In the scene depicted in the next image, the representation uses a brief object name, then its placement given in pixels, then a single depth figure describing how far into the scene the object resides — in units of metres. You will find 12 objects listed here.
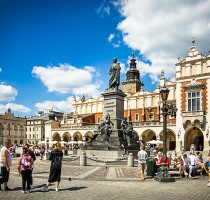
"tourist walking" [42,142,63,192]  9.15
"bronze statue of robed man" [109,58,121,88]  25.11
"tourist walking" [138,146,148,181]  11.98
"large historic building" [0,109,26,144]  86.38
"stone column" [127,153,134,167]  17.09
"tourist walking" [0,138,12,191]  9.23
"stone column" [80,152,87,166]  17.58
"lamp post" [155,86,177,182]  11.56
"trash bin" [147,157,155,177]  12.97
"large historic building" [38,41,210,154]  42.62
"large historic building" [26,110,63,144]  88.31
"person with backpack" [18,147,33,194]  8.91
